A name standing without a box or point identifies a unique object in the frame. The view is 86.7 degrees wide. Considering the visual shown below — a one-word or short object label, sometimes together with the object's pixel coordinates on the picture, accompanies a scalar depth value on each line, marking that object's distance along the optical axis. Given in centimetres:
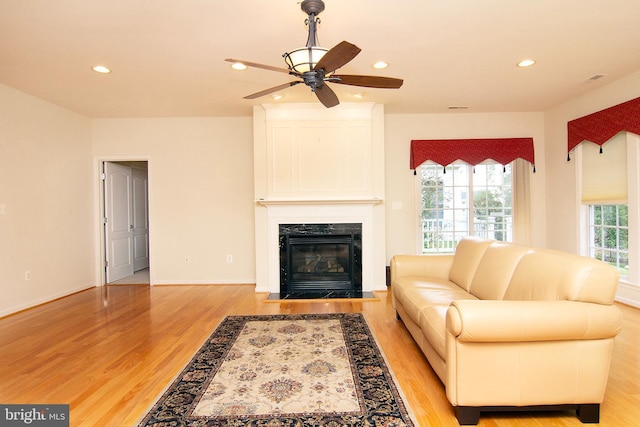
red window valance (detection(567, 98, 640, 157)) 379
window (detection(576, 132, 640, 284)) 384
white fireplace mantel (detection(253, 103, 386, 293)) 471
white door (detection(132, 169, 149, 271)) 635
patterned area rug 188
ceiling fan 199
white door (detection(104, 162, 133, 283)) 552
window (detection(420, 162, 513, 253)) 537
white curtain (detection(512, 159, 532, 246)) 518
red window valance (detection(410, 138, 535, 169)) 518
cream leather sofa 168
